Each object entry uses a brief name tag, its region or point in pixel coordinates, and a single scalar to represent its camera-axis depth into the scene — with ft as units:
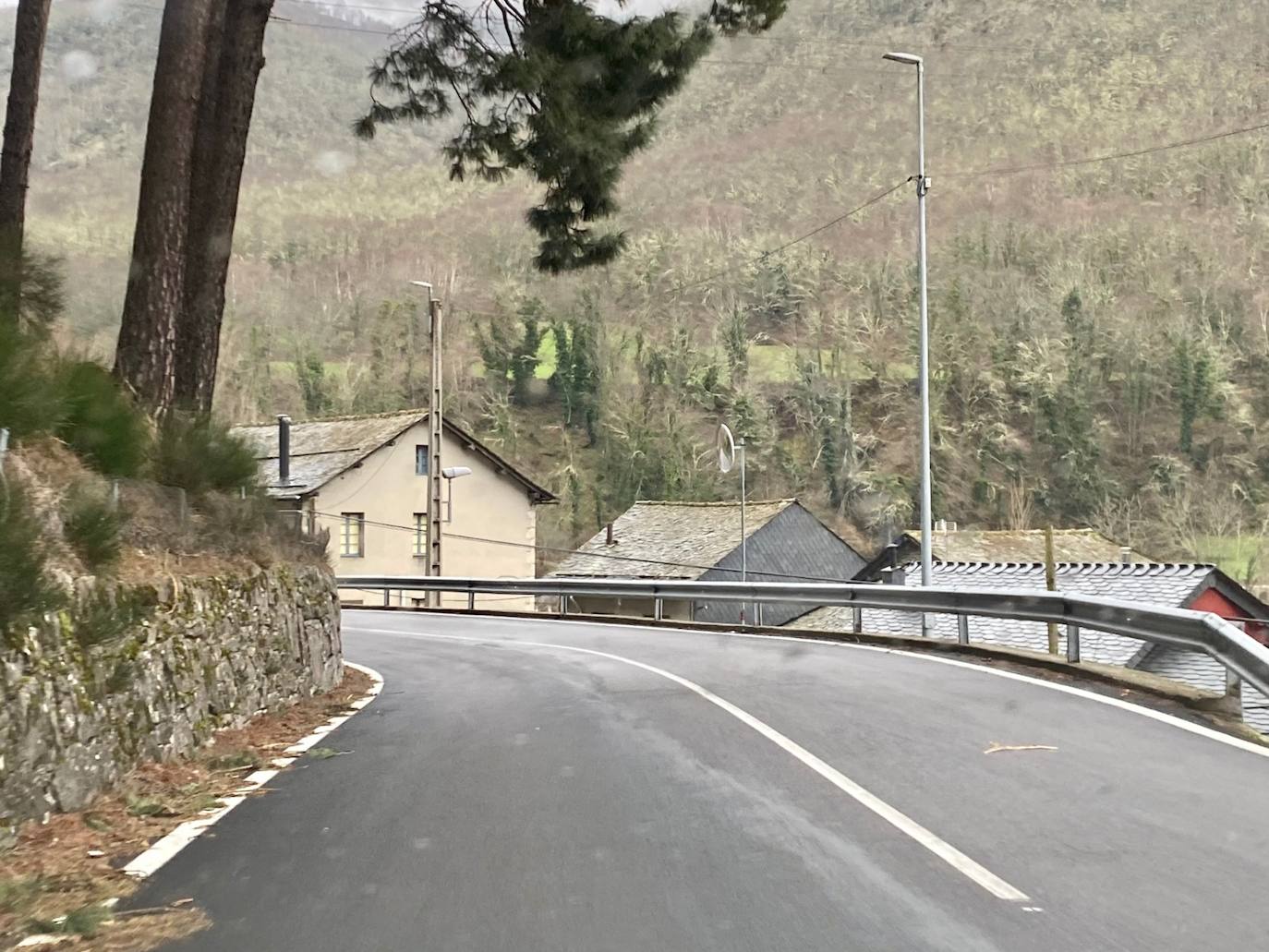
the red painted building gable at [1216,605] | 101.65
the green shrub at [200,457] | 38.17
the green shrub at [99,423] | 31.42
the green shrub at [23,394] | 26.63
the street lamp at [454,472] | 121.29
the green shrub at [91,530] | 26.37
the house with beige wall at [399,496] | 165.99
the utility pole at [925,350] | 64.90
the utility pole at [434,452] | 110.01
